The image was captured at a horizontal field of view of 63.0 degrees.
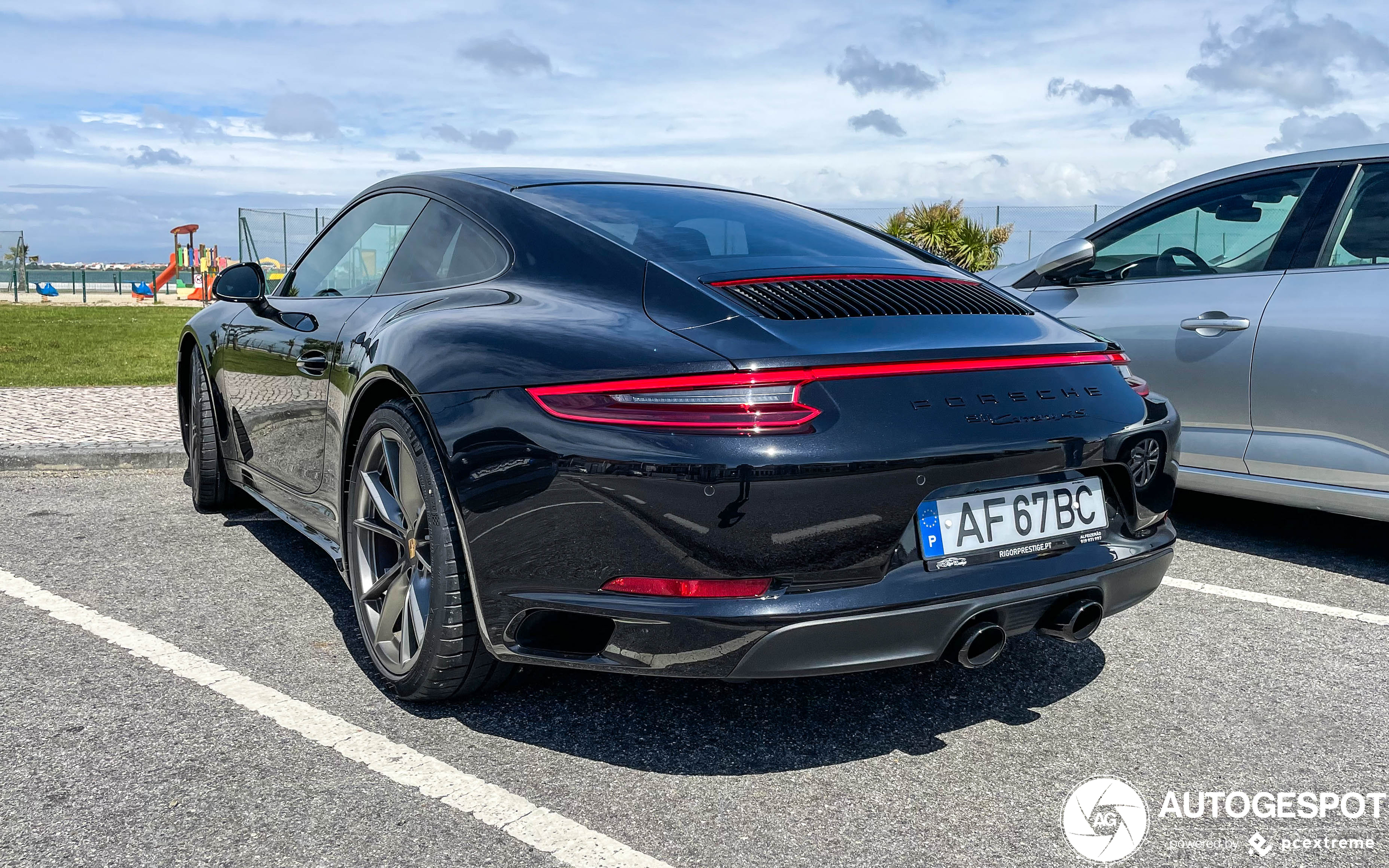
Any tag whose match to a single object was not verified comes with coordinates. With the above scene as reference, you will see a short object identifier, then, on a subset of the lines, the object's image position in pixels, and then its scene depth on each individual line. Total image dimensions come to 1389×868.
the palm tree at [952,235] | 19.34
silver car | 4.01
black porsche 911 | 2.25
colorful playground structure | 41.06
